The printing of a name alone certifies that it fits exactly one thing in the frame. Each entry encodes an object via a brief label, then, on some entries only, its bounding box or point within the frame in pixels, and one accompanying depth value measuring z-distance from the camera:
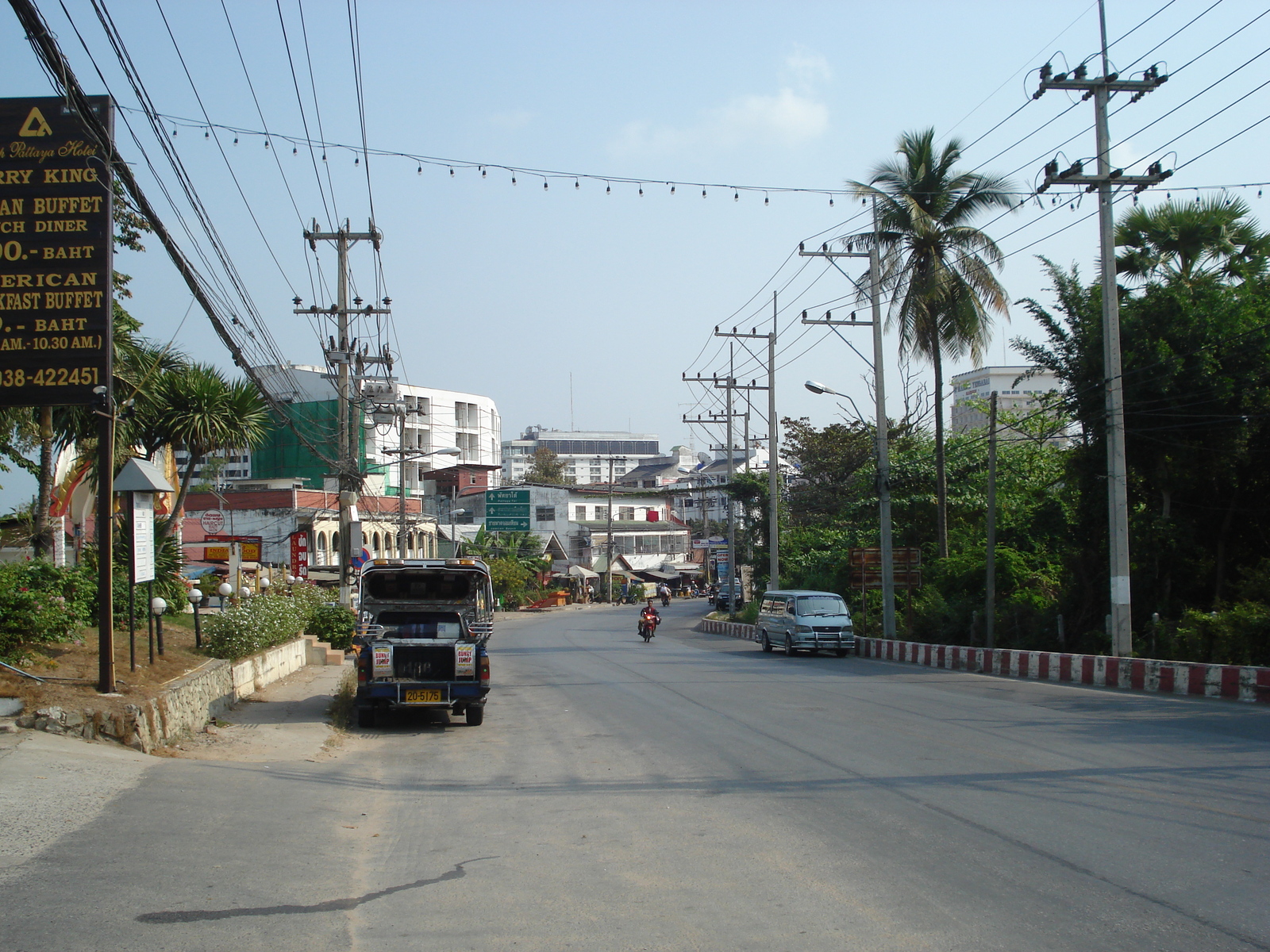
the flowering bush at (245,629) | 16.78
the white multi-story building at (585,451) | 168.88
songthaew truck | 13.98
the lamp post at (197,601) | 15.14
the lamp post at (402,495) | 40.56
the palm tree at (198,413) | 19.72
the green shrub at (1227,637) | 17.77
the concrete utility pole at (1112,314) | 20.16
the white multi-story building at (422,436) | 64.50
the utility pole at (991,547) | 25.80
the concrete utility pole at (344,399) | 28.19
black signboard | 10.99
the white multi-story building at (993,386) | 94.56
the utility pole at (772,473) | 41.97
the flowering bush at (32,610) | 10.89
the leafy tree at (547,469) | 118.94
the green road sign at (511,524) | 62.94
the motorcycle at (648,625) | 39.19
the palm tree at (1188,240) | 25.58
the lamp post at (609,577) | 83.06
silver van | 29.88
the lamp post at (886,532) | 31.16
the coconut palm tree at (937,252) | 31.56
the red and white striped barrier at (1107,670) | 16.27
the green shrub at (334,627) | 27.44
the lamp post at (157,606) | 13.10
